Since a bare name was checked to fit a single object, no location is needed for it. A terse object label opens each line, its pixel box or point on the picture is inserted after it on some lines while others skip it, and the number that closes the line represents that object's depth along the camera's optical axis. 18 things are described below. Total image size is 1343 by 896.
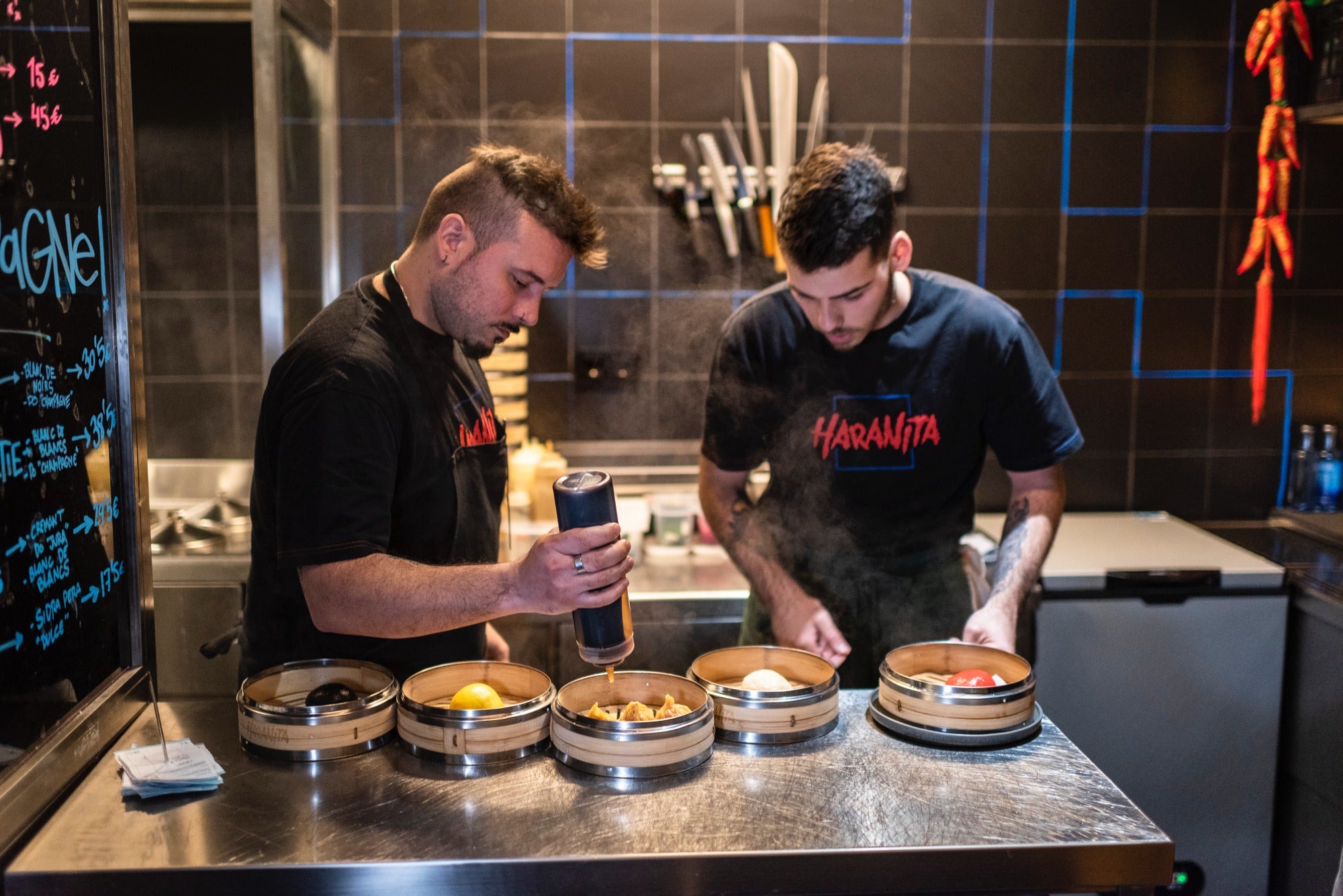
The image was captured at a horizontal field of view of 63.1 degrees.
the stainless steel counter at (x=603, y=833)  1.29
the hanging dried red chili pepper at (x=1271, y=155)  3.50
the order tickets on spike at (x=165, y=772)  1.44
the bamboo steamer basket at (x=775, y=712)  1.62
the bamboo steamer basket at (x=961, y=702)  1.62
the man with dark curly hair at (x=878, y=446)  2.42
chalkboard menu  1.31
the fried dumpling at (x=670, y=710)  1.59
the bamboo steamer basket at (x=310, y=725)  1.55
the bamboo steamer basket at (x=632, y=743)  1.49
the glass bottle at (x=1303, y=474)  3.69
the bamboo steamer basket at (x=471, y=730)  1.54
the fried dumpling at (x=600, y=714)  1.53
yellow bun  1.60
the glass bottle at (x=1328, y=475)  3.66
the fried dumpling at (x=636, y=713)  1.57
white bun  1.71
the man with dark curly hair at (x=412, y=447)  1.62
